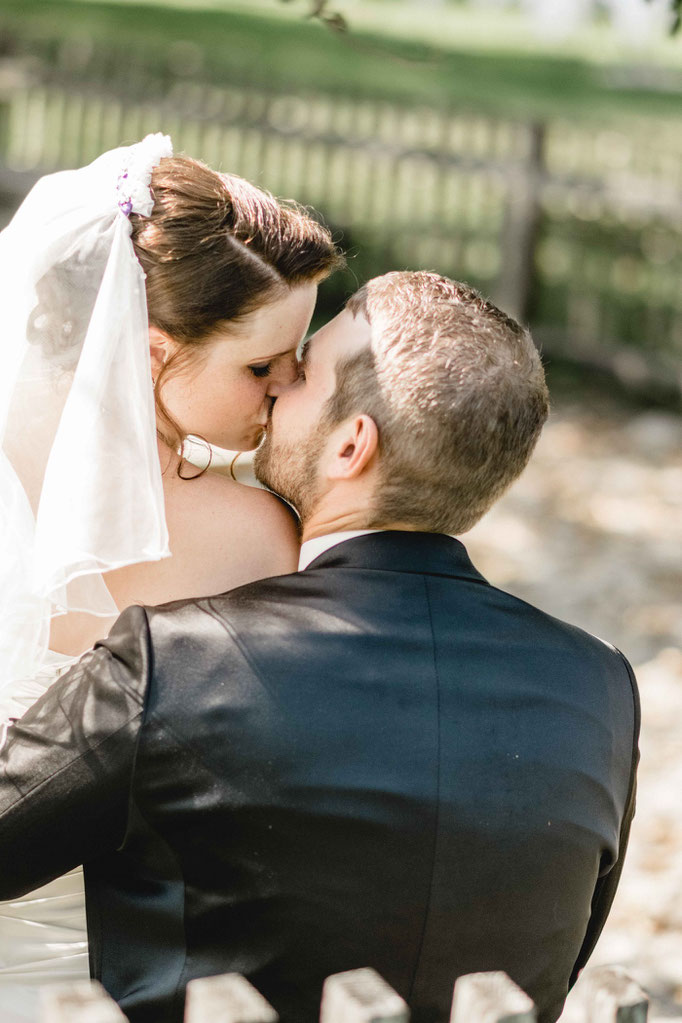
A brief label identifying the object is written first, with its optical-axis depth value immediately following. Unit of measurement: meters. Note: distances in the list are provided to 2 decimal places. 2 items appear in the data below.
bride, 2.22
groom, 2.00
